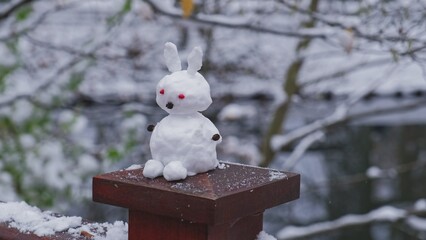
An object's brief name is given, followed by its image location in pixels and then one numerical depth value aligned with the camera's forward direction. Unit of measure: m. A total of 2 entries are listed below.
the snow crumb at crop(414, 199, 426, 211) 3.23
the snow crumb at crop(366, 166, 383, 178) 3.46
